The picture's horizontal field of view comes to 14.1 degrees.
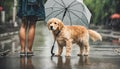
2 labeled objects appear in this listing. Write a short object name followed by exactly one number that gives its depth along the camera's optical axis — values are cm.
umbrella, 1295
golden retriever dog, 1129
